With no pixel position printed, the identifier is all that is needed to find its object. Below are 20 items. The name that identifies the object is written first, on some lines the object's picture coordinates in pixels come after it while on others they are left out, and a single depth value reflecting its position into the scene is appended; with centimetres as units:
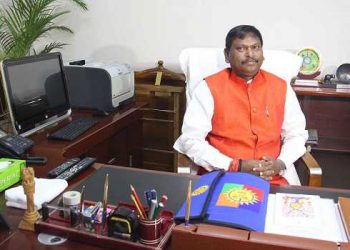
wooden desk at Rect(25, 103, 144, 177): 169
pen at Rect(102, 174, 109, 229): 99
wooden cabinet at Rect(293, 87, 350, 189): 242
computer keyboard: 185
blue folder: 91
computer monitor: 176
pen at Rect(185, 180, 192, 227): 87
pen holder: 91
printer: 234
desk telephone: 154
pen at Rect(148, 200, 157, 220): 91
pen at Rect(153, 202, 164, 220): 92
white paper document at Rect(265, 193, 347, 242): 93
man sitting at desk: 182
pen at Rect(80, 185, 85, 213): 103
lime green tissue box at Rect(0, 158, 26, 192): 128
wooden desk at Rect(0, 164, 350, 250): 96
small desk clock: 239
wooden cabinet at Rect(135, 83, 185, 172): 273
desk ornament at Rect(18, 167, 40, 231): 103
